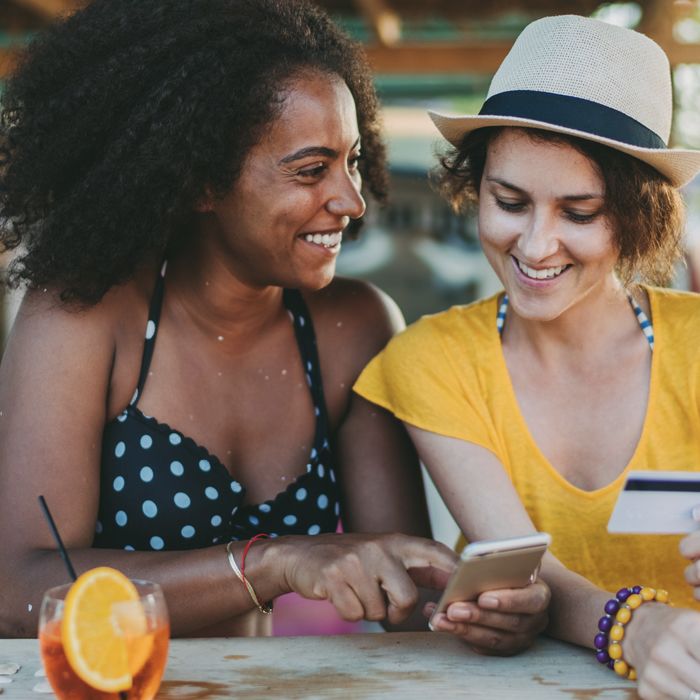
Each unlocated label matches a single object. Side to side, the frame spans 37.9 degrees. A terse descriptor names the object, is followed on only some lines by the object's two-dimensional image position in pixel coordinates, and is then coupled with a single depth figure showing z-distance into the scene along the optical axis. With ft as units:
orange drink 3.76
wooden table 4.56
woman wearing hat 6.18
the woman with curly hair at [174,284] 6.42
